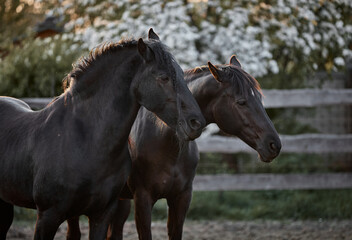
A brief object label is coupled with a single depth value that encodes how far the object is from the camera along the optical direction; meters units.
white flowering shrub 16.58
